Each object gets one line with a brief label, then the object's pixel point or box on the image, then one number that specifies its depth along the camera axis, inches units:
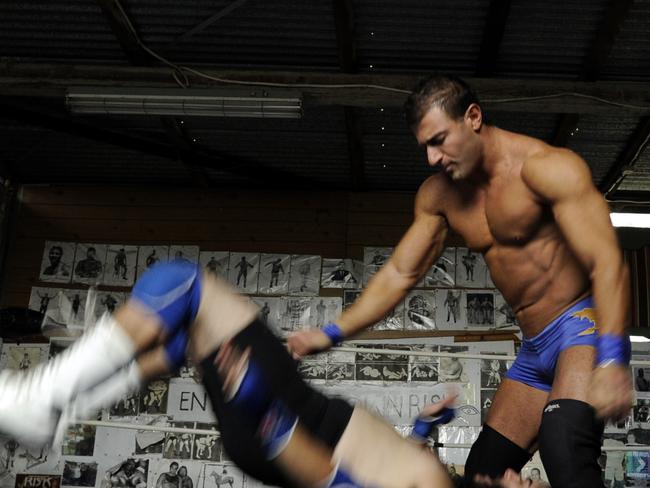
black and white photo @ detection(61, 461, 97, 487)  204.8
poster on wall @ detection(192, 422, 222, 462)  203.0
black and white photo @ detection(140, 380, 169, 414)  207.6
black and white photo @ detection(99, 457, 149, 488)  203.6
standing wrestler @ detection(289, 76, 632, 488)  69.1
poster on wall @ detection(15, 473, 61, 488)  204.7
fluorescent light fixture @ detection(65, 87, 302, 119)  163.5
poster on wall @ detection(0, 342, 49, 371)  213.0
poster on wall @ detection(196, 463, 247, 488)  200.8
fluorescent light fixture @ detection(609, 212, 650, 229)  221.9
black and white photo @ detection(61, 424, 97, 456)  206.4
